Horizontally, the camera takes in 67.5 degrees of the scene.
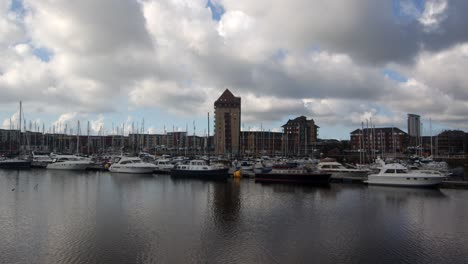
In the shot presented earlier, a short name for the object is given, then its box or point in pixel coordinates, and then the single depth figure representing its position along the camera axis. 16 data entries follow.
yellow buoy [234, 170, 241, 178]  62.63
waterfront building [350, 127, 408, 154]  174.88
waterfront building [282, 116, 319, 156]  179.38
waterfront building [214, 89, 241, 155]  165.50
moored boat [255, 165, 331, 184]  51.88
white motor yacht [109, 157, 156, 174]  71.31
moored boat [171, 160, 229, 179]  60.16
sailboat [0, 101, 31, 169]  83.94
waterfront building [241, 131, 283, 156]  173.38
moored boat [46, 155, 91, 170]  79.50
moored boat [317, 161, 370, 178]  57.19
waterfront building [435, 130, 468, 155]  167.43
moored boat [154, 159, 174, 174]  73.06
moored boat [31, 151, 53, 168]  88.19
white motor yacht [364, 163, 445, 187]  46.78
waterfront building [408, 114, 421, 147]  180.45
